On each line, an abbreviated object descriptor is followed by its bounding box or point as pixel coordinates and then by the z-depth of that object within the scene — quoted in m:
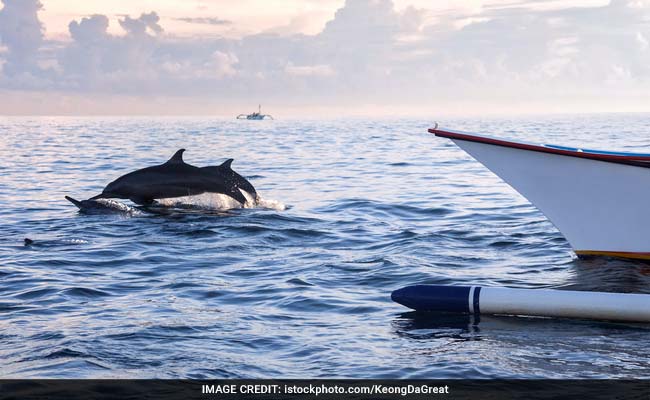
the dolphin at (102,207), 17.11
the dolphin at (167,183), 17.25
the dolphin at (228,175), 17.56
